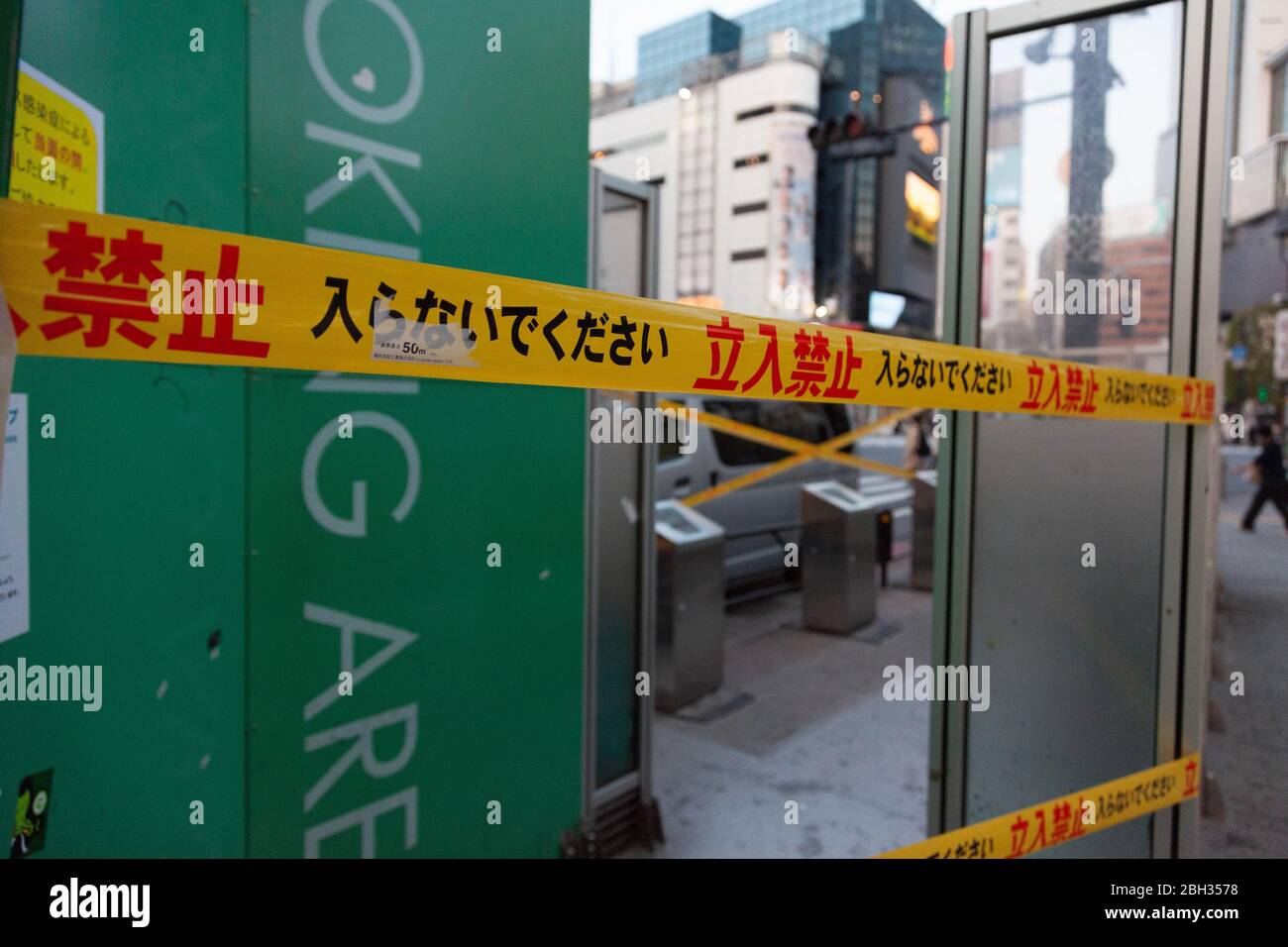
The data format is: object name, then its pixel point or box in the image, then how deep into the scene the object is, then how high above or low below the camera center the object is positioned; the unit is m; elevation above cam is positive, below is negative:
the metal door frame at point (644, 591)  3.31 -0.65
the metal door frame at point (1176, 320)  2.56 +0.35
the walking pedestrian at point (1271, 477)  11.60 -0.49
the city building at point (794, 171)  38.59 +11.34
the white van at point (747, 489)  7.58 -0.51
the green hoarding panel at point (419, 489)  2.25 -0.19
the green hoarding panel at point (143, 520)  1.55 -0.20
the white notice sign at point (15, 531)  1.44 -0.19
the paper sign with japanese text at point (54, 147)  1.38 +0.43
